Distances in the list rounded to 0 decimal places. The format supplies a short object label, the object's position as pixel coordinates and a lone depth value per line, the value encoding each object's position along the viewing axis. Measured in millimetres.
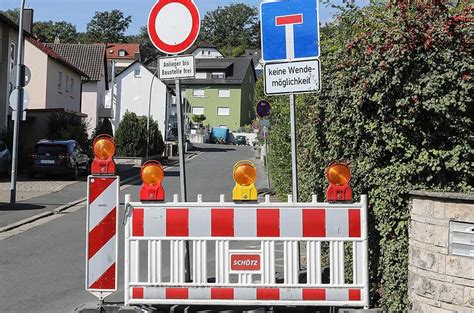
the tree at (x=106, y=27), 137500
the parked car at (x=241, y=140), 86850
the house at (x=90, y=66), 59688
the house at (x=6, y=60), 32312
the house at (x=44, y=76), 43031
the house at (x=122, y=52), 118625
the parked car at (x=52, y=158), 27328
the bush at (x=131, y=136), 43969
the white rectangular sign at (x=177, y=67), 6480
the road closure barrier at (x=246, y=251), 5008
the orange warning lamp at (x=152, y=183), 5215
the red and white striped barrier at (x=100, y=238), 5488
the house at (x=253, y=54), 116438
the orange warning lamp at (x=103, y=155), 5445
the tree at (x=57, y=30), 125344
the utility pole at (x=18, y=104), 19094
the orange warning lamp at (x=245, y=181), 5113
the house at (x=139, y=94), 66938
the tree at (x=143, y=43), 128288
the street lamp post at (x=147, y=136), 43856
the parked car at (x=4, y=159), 26406
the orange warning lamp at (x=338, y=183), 5016
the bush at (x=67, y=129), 32719
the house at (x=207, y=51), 123906
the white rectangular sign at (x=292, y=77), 6203
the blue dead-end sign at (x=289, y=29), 6363
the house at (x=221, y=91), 93500
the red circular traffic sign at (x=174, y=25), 6469
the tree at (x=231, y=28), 142375
